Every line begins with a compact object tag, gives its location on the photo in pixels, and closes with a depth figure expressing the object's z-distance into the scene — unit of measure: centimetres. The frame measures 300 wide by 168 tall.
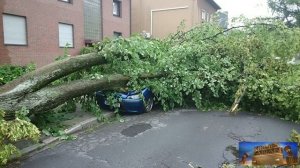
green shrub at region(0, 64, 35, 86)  694
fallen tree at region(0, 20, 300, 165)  585
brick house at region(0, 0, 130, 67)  1036
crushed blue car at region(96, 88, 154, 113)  636
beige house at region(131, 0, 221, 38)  1933
